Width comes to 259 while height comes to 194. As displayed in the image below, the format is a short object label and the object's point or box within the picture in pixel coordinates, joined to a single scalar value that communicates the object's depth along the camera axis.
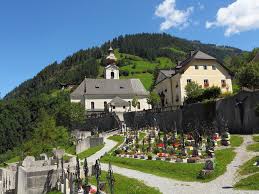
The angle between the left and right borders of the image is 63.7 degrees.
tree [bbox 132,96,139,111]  47.45
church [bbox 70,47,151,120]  47.75
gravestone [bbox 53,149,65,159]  24.31
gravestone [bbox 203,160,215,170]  13.65
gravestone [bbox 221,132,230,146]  19.21
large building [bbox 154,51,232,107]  37.33
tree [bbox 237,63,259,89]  28.83
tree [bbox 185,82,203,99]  31.76
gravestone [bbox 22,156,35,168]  18.03
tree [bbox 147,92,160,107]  41.48
